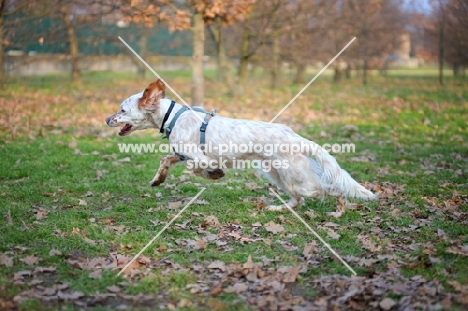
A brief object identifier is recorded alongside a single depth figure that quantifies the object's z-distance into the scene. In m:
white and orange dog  6.57
